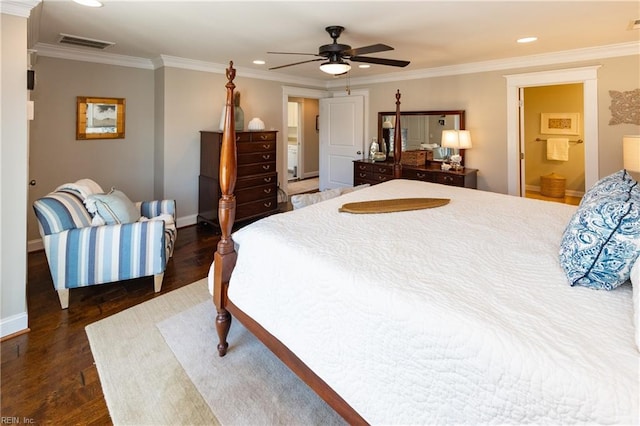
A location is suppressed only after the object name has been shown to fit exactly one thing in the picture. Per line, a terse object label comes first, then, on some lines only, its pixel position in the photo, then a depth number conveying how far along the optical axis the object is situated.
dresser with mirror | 4.77
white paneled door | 6.16
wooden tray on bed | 2.25
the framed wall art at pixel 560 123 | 6.05
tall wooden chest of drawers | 4.61
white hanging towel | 6.20
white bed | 0.90
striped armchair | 2.56
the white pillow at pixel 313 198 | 3.06
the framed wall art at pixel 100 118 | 4.07
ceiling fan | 2.97
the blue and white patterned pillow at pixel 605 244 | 1.16
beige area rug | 1.69
